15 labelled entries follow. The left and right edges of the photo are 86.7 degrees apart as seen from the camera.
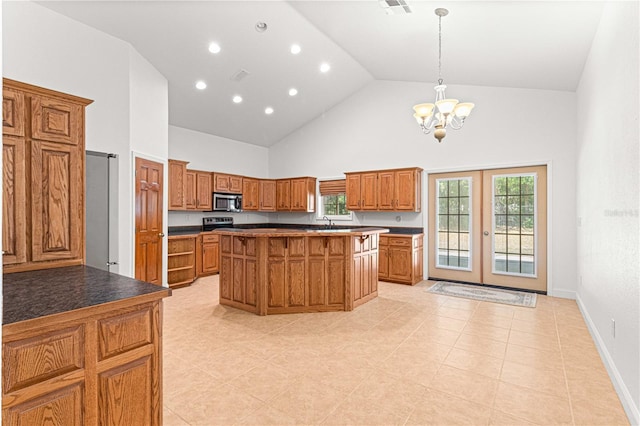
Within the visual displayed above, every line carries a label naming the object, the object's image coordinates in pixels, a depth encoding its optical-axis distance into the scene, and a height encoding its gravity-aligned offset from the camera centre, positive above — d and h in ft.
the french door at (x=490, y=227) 17.65 -0.92
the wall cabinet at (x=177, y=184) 19.80 +1.59
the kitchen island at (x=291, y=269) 13.88 -2.48
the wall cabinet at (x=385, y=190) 20.42 +1.30
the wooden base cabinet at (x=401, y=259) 19.62 -2.86
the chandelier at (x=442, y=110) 12.08 +3.68
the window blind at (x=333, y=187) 24.66 +1.79
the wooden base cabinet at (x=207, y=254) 21.30 -2.79
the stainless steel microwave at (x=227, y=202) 22.95 +0.62
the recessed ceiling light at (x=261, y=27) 15.21 +8.36
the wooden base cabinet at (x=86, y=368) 4.29 -2.23
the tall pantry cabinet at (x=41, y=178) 7.06 +0.74
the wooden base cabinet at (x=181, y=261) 18.63 -2.80
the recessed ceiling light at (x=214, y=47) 15.92 +7.79
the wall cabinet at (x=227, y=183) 23.06 +1.97
